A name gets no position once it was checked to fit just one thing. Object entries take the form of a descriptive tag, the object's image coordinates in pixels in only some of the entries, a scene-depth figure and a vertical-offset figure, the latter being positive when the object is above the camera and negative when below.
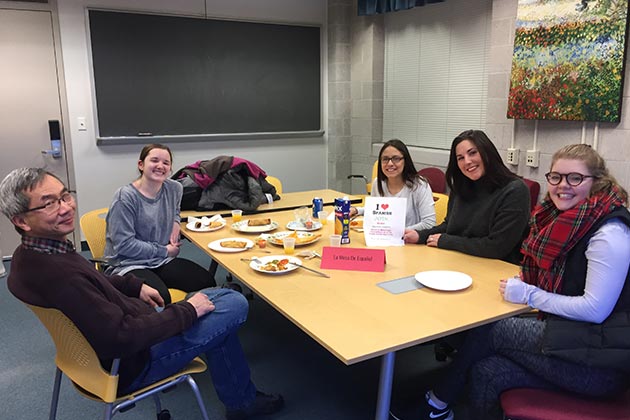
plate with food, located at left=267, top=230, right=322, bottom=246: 2.43 -0.57
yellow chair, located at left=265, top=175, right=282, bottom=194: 3.87 -0.47
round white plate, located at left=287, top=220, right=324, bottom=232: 2.72 -0.57
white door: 4.20 +0.30
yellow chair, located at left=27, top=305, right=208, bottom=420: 1.48 -0.77
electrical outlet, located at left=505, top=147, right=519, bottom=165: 3.77 -0.26
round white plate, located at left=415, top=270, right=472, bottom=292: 1.83 -0.60
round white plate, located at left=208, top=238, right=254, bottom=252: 2.35 -0.58
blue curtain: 4.46 +1.09
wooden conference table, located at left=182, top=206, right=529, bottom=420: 1.47 -0.62
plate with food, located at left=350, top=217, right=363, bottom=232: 2.73 -0.57
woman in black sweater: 2.16 -0.38
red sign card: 2.08 -0.57
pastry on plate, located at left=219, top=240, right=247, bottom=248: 2.39 -0.58
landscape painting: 3.03 +0.39
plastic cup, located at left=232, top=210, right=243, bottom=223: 2.97 -0.54
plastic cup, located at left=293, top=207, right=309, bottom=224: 2.81 -0.52
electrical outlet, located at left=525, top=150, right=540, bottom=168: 3.62 -0.27
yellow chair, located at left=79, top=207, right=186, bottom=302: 2.61 -0.56
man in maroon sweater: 1.44 -0.53
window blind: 4.30 +0.46
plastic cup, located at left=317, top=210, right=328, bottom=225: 2.89 -0.55
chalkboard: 4.52 +0.47
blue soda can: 3.02 -0.50
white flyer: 2.38 -0.47
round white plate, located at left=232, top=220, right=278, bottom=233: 2.69 -0.57
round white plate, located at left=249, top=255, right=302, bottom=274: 2.03 -0.59
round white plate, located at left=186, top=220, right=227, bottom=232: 2.77 -0.58
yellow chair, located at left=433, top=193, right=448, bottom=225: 3.02 -0.53
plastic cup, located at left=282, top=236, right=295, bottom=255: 2.30 -0.56
